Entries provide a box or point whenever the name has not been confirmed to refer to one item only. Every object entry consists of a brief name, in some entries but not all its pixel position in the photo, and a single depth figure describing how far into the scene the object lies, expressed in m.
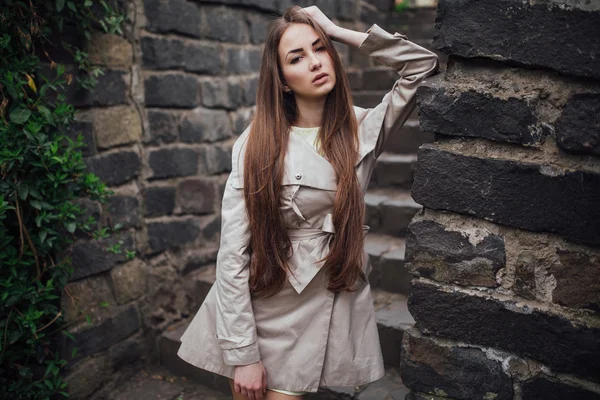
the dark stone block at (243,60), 3.36
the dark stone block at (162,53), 2.83
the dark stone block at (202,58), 3.05
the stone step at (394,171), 3.37
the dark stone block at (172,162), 2.95
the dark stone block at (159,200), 2.94
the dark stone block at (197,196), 3.14
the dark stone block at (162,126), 2.92
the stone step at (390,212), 3.04
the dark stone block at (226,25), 3.18
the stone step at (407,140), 3.54
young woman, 1.75
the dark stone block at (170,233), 2.98
